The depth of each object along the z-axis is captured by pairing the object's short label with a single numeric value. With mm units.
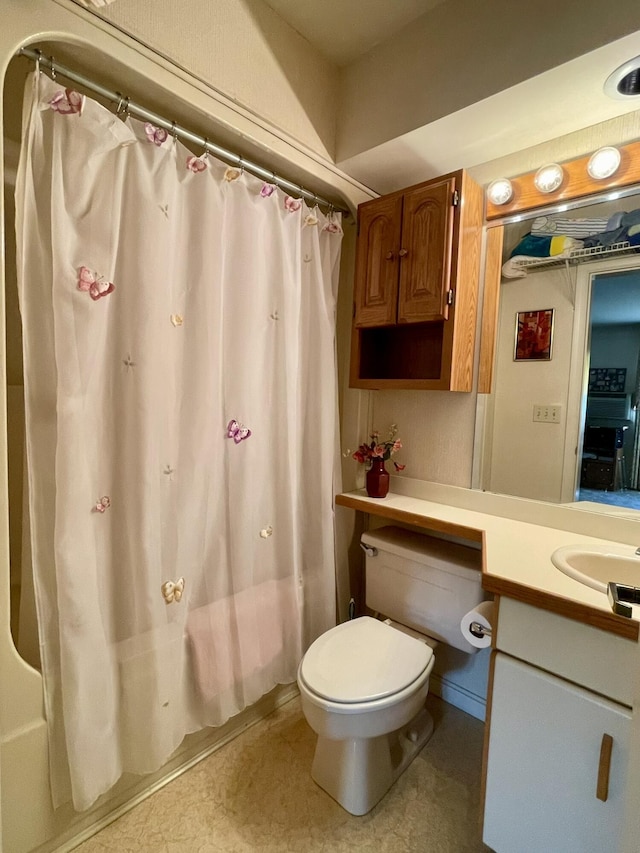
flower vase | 1792
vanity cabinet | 884
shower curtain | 1045
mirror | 1338
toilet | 1205
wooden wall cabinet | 1504
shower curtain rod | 992
